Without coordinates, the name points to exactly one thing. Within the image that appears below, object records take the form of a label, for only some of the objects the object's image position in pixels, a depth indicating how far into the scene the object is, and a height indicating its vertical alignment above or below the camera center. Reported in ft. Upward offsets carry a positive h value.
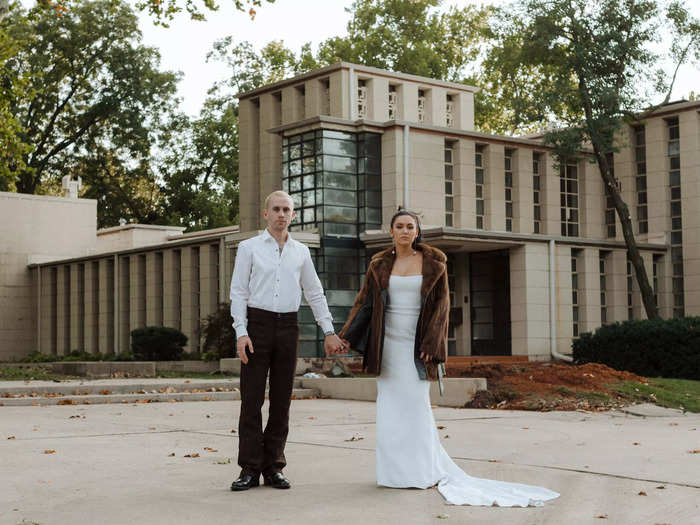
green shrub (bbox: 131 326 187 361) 88.99 -3.16
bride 21.84 -0.94
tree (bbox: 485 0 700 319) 90.68 +23.95
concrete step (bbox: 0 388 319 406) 47.67 -4.73
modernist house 86.94 +9.46
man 21.83 -0.56
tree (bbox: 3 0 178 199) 159.63 +38.74
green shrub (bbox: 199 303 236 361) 81.10 -2.27
